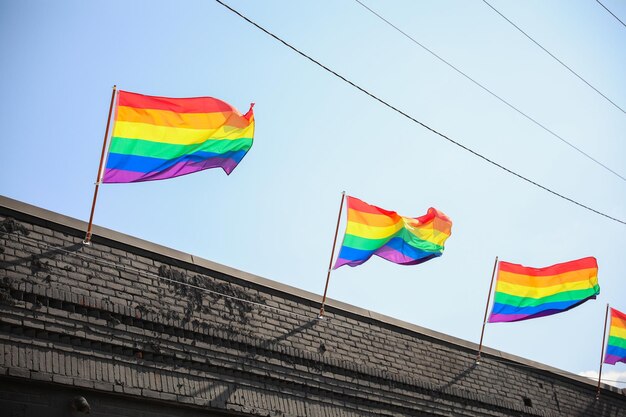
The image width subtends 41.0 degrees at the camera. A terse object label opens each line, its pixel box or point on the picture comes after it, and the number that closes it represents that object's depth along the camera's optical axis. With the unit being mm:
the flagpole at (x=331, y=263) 12219
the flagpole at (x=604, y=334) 16422
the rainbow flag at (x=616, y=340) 16469
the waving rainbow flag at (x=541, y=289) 14695
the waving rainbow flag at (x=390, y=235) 12867
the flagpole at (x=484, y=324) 14586
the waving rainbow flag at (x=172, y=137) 10398
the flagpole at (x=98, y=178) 9875
